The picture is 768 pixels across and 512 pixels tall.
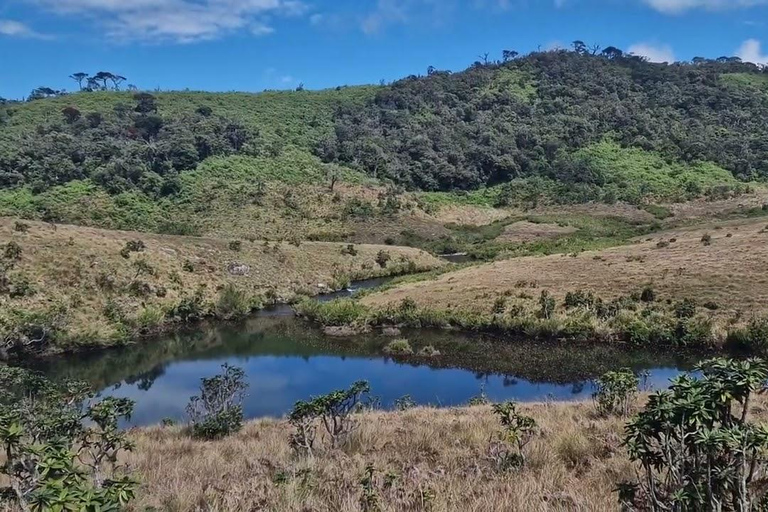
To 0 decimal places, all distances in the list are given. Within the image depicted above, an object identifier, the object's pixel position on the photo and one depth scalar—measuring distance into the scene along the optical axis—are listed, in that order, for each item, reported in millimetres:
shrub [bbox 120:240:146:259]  47678
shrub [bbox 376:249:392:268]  65562
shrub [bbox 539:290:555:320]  36844
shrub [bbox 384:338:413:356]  35312
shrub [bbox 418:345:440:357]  34469
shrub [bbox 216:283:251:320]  46875
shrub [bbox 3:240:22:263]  40500
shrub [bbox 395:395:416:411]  22070
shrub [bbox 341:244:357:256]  65562
